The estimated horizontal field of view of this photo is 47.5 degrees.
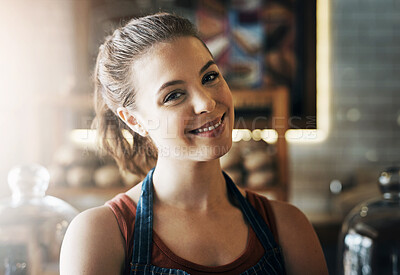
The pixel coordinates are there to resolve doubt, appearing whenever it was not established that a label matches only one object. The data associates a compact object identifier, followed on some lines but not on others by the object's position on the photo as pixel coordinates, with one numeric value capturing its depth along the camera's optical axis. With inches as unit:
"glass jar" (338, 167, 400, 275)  42.3
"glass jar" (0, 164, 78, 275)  39.4
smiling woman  38.6
